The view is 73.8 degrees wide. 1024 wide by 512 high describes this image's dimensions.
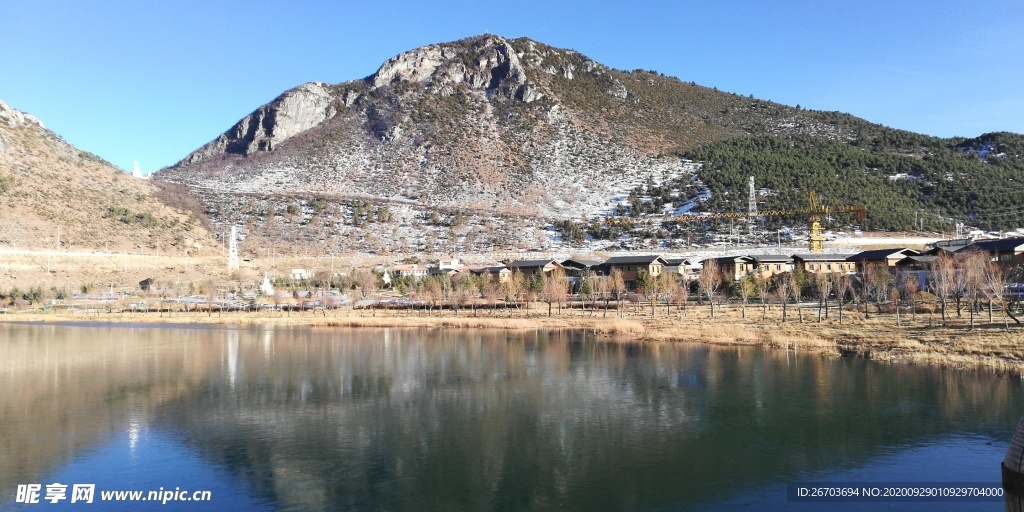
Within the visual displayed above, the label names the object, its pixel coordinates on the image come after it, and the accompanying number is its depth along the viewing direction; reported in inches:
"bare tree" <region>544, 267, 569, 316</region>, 2252.7
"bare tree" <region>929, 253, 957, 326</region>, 1479.6
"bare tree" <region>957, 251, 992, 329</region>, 1502.1
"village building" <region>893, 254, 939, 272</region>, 2241.6
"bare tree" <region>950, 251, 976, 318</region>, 1517.0
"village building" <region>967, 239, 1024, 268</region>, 2111.2
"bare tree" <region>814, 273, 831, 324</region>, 1879.9
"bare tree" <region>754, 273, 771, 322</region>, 2095.2
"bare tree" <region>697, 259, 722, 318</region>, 2141.7
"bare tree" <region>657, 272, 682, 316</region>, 2150.6
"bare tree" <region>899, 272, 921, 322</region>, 1682.3
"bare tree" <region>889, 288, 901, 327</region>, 1615.8
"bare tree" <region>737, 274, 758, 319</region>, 2005.4
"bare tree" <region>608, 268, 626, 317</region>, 2358.5
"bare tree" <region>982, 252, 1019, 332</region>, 1319.5
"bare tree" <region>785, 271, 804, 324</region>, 2075.9
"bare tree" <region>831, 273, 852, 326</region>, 1791.3
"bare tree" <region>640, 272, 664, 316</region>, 2247.5
